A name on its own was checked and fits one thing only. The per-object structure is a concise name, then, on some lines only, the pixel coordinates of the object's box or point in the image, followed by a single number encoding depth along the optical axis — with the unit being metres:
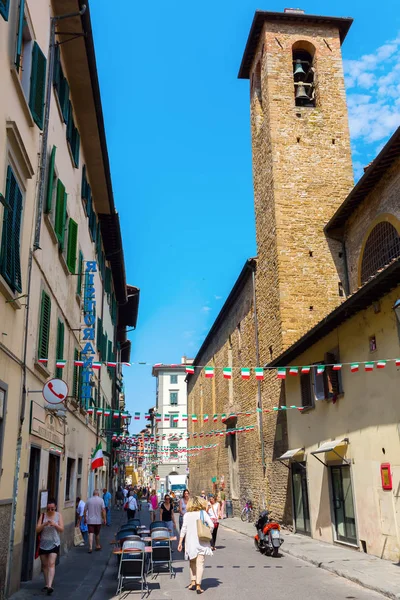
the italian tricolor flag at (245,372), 12.94
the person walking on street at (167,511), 13.32
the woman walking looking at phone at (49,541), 7.91
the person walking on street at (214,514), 13.44
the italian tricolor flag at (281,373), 14.21
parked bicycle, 22.53
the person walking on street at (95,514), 13.03
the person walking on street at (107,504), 20.78
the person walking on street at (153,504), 19.78
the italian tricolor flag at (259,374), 13.17
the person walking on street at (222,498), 24.84
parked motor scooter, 11.95
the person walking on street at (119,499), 34.28
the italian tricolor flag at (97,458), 17.03
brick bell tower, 19.33
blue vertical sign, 14.59
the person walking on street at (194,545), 8.18
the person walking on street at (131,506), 19.98
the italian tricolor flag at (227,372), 12.28
